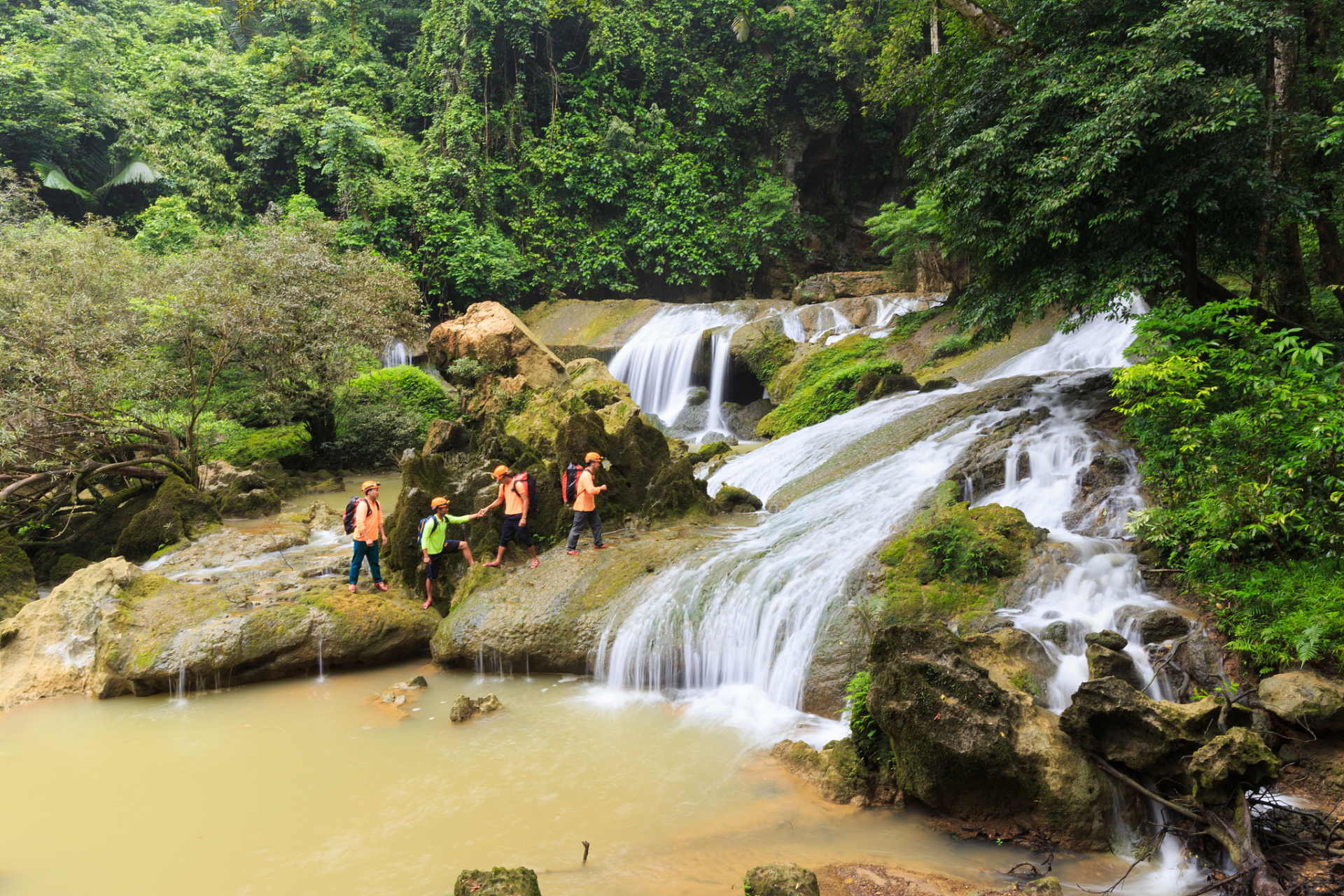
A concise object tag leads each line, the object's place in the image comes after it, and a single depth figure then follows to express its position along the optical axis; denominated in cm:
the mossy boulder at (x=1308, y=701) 505
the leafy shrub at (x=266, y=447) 1834
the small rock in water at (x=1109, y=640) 600
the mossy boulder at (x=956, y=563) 726
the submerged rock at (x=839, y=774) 558
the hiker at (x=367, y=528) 952
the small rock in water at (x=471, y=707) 723
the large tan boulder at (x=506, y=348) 1752
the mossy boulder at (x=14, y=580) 1022
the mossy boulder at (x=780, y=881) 407
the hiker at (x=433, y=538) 944
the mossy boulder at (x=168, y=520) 1274
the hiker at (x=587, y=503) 947
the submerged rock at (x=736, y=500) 1197
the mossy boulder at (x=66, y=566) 1188
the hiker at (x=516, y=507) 954
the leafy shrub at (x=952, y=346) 1734
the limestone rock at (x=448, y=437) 1331
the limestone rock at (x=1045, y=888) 420
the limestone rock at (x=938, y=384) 1485
